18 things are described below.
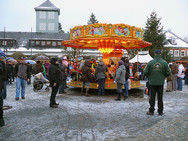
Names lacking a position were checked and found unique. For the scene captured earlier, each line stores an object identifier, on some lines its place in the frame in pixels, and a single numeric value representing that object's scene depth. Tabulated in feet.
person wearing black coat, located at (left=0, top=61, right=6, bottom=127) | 14.76
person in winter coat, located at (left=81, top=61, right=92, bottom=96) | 28.63
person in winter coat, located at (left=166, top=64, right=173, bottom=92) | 33.81
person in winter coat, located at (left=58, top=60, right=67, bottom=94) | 29.66
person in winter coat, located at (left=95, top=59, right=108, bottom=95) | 29.08
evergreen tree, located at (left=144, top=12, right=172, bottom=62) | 91.20
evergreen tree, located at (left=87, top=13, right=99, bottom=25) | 179.58
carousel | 32.45
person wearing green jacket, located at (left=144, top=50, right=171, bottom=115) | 18.08
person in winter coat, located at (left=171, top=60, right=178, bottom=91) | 33.47
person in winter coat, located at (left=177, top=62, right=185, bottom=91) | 35.09
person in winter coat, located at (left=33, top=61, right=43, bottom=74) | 42.25
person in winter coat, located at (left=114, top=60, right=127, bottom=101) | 24.52
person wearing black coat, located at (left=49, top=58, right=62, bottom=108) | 20.89
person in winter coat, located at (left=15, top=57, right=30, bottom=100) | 24.70
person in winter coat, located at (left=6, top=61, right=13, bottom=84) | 42.98
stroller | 33.22
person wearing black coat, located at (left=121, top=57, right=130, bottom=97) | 26.35
